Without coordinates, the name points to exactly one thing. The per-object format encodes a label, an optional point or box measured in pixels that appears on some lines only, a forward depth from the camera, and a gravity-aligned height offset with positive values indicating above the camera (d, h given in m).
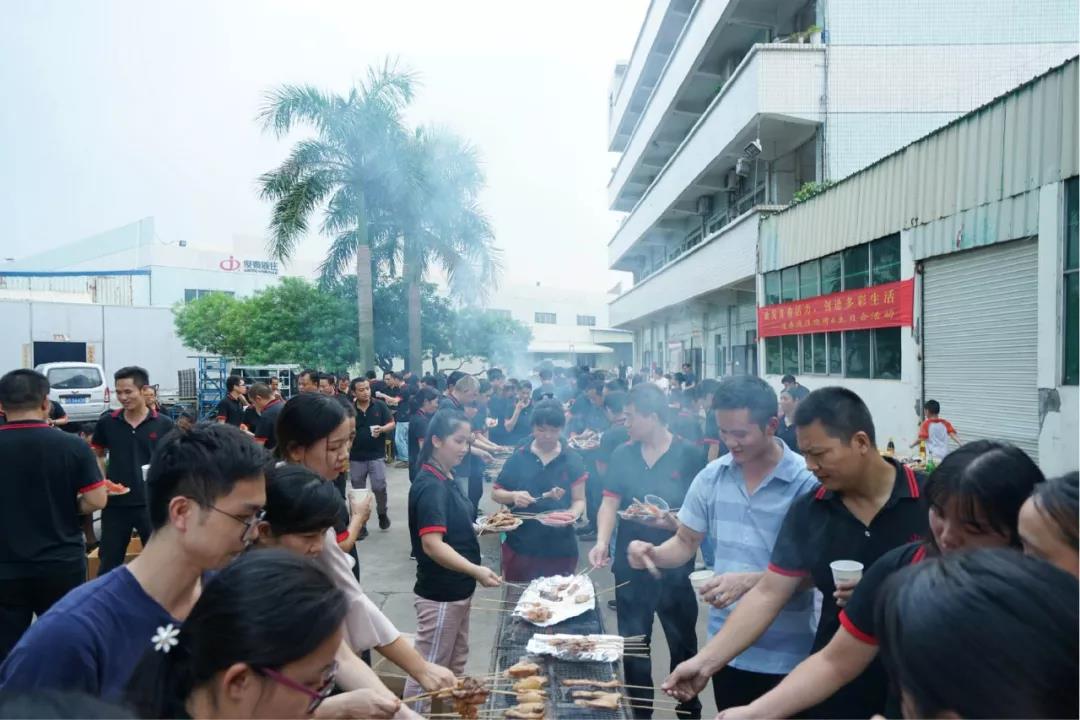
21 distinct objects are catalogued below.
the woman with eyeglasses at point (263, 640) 1.37 -0.60
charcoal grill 2.86 -1.52
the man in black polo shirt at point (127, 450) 5.22 -0.83
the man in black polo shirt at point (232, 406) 8.59 -0.76
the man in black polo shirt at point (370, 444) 8.13 -1.19
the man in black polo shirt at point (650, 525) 4.08 -1.12
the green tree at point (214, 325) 30.41 +1.01
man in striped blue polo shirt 2.85 -0.79
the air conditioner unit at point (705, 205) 22.45 +4.51
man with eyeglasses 1.52 -0.58
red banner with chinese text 10.28 +0.50
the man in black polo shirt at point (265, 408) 6.54 -0.65
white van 18.63 -1.13
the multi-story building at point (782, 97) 12.88 +4.97
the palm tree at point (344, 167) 17.77 +4.86
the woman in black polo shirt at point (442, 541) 3.63 -1.08
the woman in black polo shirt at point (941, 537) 1.78 -0.53
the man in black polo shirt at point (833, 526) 2.45 -0.68
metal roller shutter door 7.92 -0.03
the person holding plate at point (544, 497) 4.64 -1.10
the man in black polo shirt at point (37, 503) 3.69 -0.87
